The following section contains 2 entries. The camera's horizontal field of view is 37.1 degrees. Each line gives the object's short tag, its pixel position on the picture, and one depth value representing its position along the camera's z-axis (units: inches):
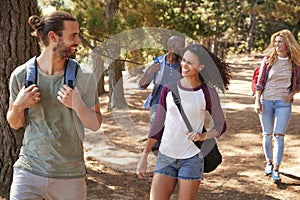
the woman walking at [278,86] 195.5
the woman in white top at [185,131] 119.1
